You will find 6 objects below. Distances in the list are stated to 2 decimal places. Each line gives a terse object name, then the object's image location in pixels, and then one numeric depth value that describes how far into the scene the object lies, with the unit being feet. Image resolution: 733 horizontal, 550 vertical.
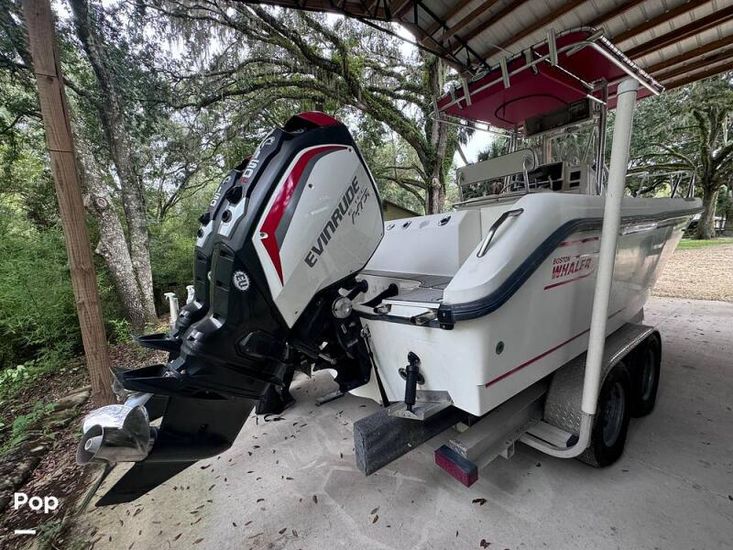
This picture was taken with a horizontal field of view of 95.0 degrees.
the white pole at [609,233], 4.29
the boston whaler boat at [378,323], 4.14
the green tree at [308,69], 19.39
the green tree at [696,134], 35.96
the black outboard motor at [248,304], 4.02
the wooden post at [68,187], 6.05
